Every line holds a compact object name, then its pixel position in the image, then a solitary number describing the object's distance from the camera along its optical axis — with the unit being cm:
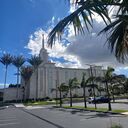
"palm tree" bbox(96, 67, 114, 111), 1666
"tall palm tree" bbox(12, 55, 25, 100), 4955
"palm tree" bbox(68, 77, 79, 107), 2643
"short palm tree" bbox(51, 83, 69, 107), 2864
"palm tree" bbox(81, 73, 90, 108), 2241
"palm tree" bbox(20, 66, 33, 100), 4731
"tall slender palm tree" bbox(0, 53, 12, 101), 4905
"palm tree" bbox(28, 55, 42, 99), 4969
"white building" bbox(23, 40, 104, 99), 5261
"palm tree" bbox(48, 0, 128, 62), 242
